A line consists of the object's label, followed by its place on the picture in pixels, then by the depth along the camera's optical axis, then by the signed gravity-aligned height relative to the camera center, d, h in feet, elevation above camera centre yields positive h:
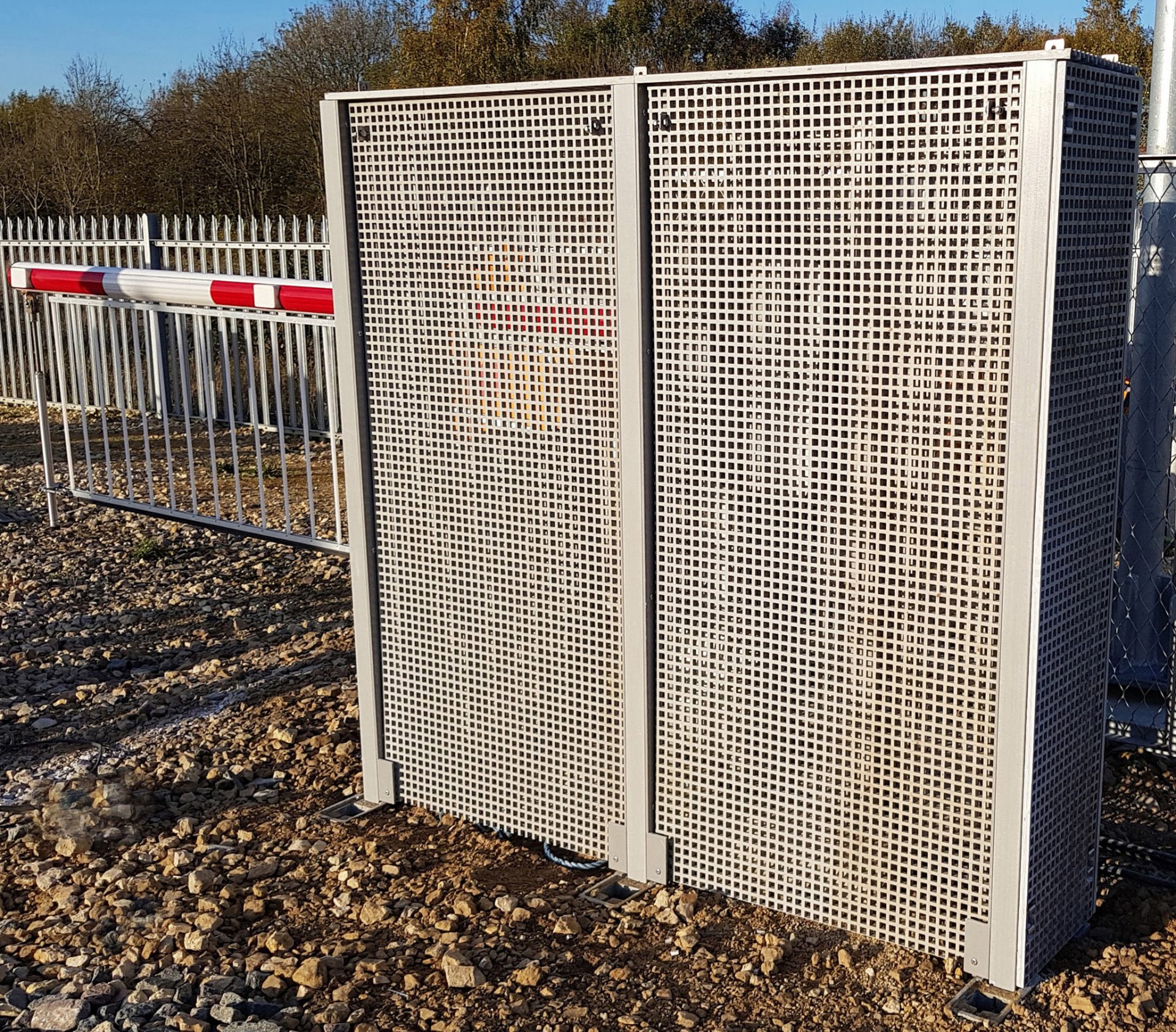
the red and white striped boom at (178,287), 17.97 -1.02
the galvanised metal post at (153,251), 42.29 -1.02
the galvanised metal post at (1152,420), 14.78 -2.39
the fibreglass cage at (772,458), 11.08 -2.23
